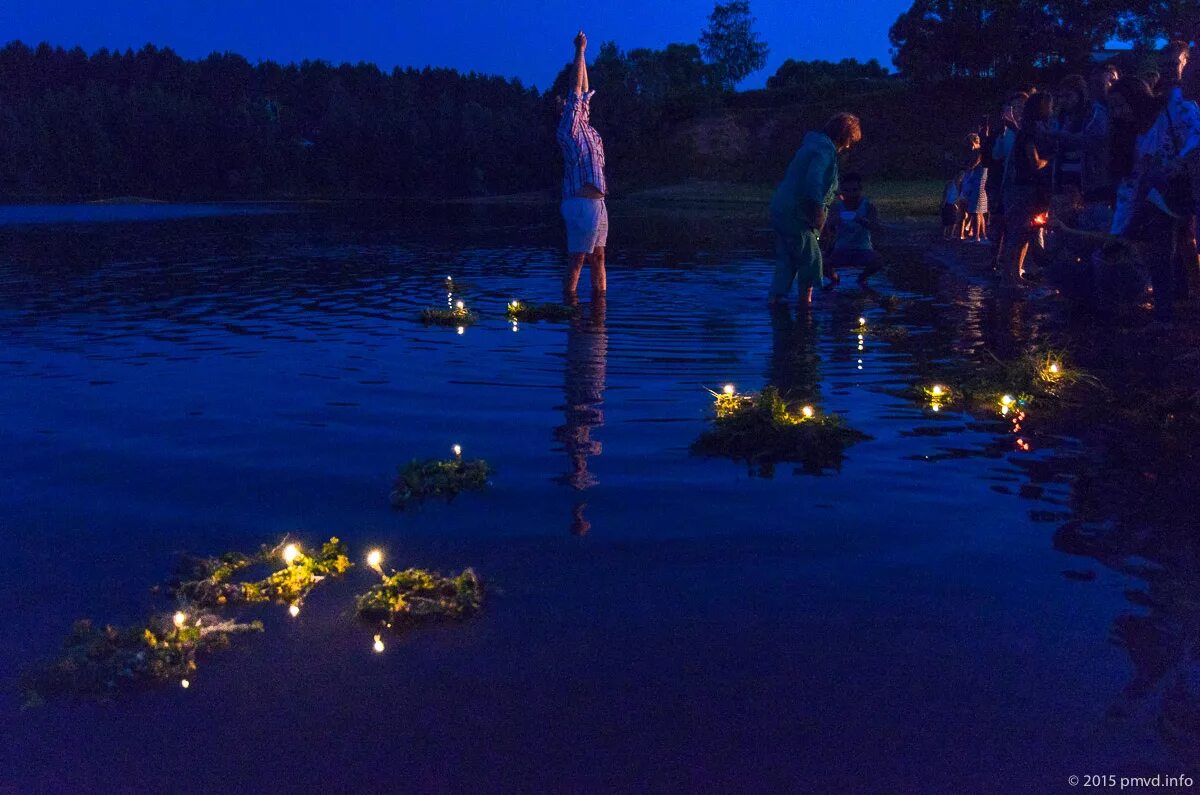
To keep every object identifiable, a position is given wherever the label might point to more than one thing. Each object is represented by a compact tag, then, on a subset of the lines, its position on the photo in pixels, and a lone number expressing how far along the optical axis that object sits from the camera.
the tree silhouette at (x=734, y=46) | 102.62
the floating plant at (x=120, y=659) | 3.35
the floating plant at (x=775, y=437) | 5.77
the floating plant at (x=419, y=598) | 3.80
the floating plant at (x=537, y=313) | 11.12
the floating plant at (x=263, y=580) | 4.00
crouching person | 12.93
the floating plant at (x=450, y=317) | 10.90
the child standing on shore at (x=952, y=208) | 19.81
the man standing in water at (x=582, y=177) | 11.13
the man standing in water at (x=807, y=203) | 10.59
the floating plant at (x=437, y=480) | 5.16
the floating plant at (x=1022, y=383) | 6.92
